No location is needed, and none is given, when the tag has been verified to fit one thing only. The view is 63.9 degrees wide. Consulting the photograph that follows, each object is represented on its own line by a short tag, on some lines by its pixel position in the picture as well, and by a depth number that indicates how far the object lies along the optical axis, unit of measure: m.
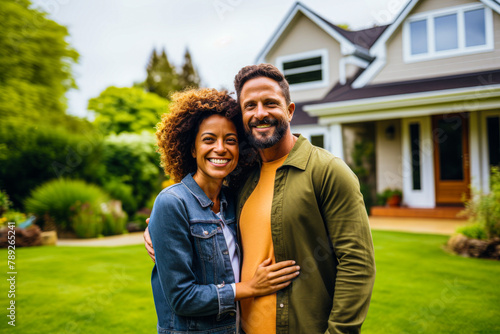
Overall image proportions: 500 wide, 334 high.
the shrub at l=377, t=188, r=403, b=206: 12.03
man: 1.71
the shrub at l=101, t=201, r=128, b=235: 10.45
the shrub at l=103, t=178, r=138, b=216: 12.03
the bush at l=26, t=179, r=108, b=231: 10.11
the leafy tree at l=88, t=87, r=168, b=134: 24.05
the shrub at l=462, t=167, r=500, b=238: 6.77
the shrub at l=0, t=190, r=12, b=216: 9.14
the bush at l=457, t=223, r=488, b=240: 6.87
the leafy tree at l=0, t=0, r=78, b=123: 16.20
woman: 1.75
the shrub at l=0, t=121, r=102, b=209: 10.85
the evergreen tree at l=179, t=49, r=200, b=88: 38.90
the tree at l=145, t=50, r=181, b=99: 35.88
